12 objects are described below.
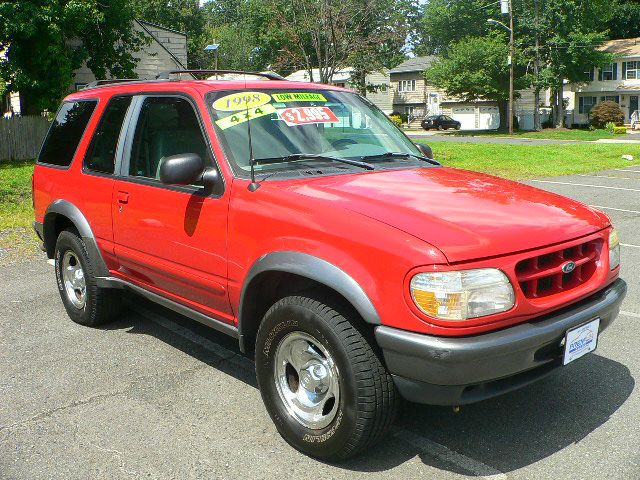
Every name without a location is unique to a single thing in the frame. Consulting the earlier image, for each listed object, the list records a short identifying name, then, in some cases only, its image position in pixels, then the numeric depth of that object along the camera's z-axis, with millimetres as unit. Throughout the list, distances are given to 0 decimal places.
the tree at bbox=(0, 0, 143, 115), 19531
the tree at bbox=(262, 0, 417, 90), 33562
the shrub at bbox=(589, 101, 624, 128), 45594
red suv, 2842
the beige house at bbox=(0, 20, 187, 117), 31453
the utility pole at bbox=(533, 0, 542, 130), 46312
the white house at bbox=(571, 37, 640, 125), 53219
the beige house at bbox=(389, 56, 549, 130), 56353
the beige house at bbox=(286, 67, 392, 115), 57531
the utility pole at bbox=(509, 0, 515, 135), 43500
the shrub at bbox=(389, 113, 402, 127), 59050
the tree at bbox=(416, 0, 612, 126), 45375
